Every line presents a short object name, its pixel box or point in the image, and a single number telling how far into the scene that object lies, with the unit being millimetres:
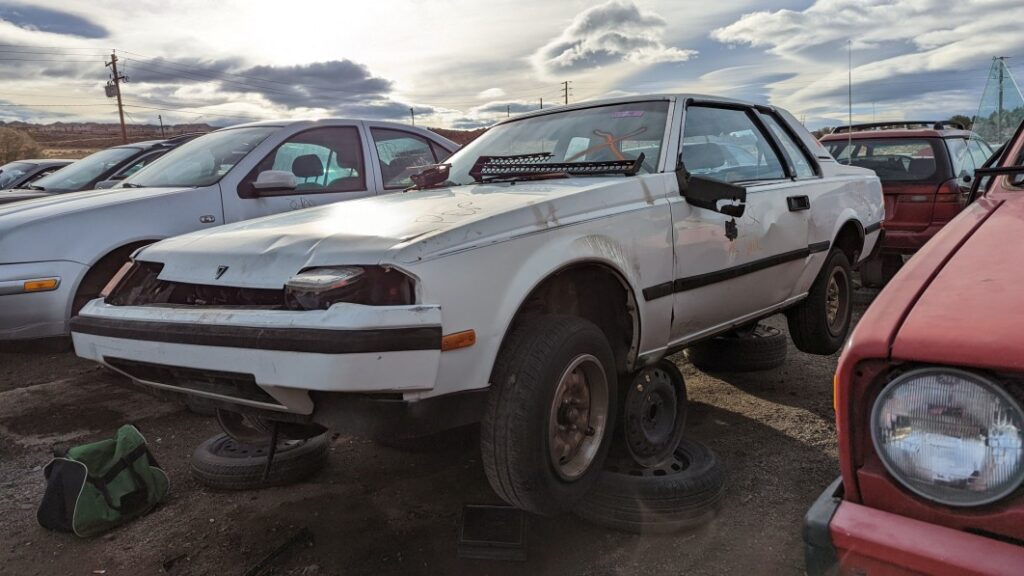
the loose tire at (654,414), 2834
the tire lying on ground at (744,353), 4312
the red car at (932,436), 1176
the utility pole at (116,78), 47594
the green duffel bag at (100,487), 2707
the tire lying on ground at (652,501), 2588
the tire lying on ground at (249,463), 3039
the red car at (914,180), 6430
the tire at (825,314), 4301
